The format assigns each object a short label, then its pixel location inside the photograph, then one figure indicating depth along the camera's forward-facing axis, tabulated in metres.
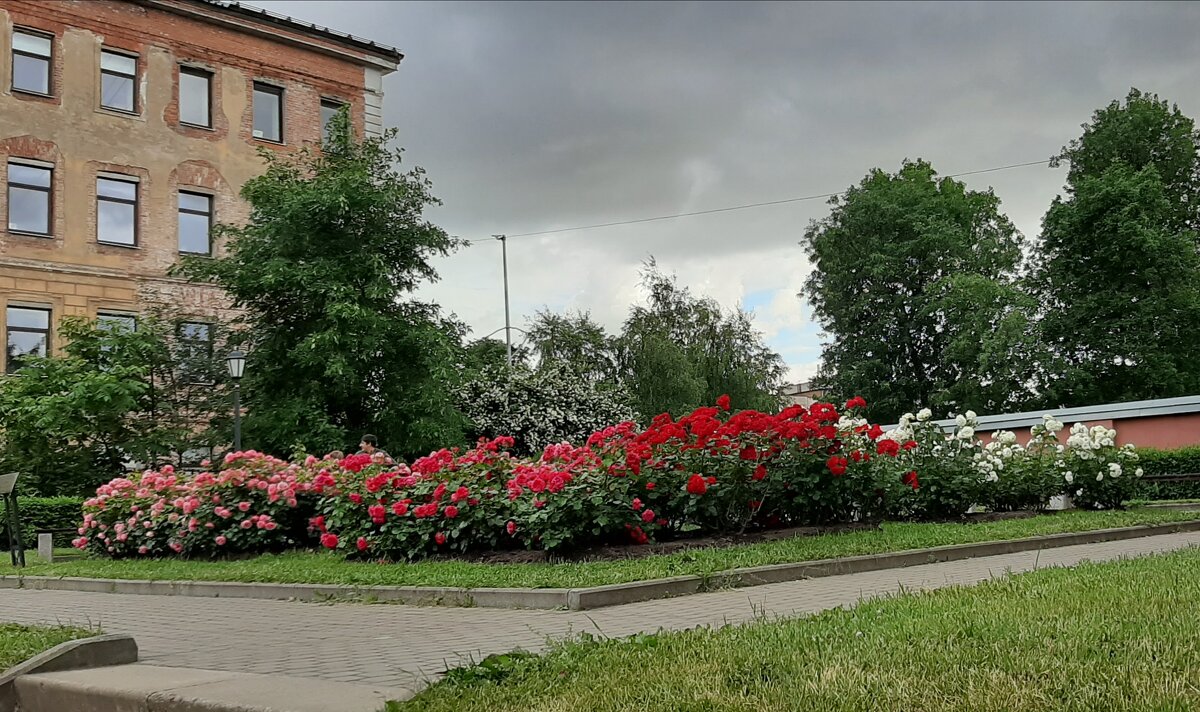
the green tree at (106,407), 25.30
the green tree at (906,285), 53.47
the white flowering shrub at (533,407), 34.94
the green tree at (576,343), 42.69
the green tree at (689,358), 41.31
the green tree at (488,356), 33.27
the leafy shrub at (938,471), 17.59
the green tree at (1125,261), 47.47
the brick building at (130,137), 30.38
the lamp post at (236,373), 22.98
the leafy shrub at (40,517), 24.16
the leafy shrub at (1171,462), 30.00
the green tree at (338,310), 25.86
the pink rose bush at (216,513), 16.72
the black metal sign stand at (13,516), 17.78
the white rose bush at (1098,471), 20.39
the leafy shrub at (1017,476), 19.00
